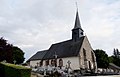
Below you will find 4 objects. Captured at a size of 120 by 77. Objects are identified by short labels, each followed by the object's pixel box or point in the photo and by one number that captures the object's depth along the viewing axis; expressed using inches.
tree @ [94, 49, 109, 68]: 897.5
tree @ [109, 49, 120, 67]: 1259.7
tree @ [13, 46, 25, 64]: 990.3
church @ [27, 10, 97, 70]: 743.0
